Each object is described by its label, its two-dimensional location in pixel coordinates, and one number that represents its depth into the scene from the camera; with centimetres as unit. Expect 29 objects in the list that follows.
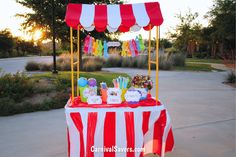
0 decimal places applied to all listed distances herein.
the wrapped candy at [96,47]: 378
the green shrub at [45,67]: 1679
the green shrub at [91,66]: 1659
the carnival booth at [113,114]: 328
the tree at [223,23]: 3234
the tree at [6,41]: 3878
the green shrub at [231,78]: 1177
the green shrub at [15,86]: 678
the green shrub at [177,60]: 2066
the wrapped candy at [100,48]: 381
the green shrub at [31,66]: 1741
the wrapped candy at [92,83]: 364
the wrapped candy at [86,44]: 373
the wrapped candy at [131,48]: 392
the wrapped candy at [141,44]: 391
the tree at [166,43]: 4039
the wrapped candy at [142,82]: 389
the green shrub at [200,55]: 3753
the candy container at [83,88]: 361
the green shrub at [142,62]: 1898
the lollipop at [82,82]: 362
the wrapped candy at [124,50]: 400
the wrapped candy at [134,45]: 391
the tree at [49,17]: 1513
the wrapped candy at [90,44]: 375
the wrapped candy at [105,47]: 384
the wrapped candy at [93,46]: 378
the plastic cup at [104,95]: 367
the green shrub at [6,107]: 628
